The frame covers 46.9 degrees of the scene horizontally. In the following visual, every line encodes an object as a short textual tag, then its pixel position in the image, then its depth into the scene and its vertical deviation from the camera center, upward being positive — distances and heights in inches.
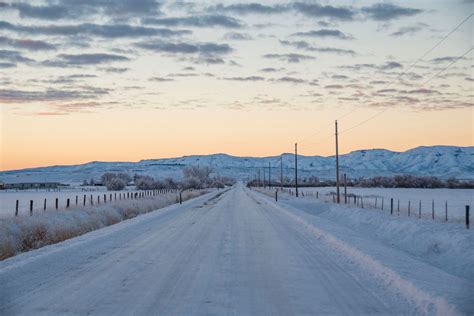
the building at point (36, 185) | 6046.3 -44.7
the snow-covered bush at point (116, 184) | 5452.8 -17.3
